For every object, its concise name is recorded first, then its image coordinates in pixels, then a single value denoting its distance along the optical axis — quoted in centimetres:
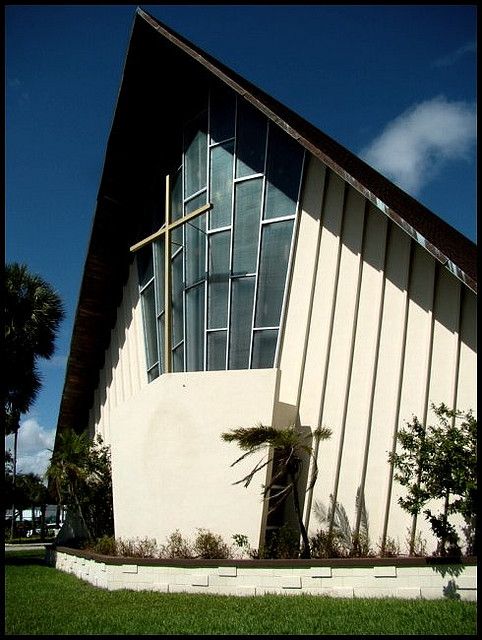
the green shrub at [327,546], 1177
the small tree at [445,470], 961
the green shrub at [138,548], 1369
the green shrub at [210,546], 1236
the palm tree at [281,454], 1172
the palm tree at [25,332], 2395
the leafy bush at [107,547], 1497
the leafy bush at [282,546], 1210
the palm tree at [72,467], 1862
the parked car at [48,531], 5545
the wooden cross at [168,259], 1549
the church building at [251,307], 1186
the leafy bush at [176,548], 1292
